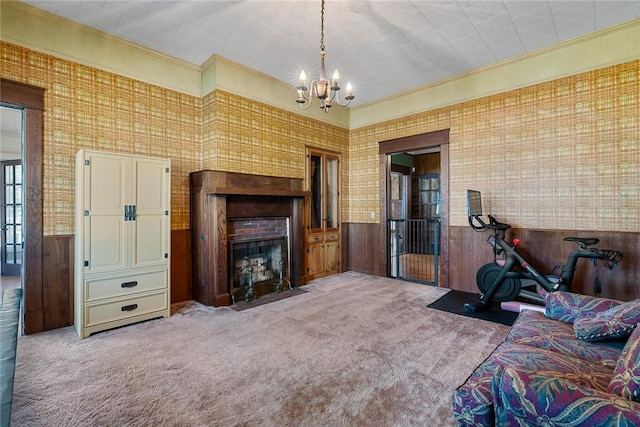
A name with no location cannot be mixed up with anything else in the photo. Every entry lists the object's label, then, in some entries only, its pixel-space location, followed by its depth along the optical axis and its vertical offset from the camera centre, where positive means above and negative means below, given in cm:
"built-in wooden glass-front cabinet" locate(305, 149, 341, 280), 555 -1
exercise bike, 338 -76
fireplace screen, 430 -83
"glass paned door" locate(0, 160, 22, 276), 591 +0
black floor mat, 353 -125
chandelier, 274 +121
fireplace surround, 401 -1
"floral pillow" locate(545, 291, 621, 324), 213 -70
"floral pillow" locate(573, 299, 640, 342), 172 -68
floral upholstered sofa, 105 -75
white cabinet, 307 -28
